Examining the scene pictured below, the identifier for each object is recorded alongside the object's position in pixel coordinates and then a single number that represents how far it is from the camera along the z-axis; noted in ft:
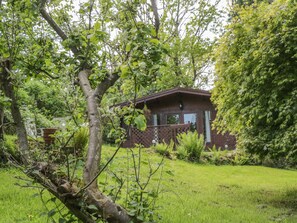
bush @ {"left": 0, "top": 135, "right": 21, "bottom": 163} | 23.97
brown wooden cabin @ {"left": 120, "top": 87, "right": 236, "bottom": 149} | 58.34
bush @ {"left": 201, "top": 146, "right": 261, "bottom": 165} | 40.87
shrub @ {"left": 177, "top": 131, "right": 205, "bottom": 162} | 40.09
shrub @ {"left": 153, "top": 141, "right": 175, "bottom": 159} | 39.52
